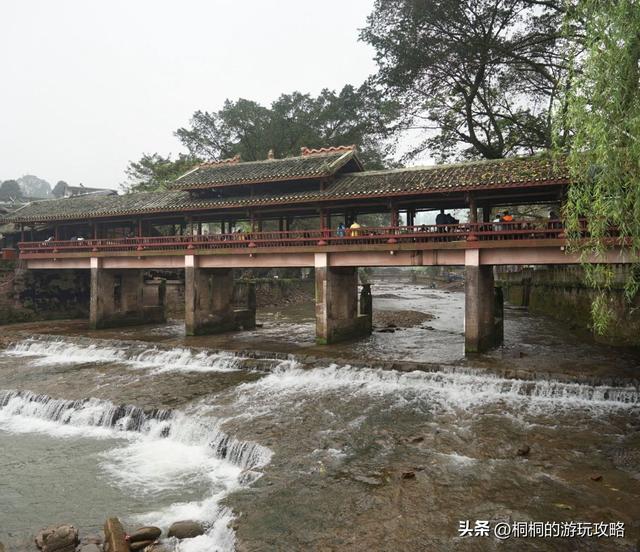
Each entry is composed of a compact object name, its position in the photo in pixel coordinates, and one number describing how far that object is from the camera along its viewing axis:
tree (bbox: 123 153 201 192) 45.03
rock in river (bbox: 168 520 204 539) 7.55
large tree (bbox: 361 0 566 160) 22.89
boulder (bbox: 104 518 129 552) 6.92
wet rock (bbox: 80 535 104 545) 7.45
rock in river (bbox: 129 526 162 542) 7.37
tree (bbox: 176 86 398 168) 44.19
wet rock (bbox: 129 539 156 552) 7.21
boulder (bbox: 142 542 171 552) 7.17
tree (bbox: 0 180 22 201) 87.12
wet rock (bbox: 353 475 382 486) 8.69
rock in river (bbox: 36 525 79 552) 7.19
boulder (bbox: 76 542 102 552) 7.13
